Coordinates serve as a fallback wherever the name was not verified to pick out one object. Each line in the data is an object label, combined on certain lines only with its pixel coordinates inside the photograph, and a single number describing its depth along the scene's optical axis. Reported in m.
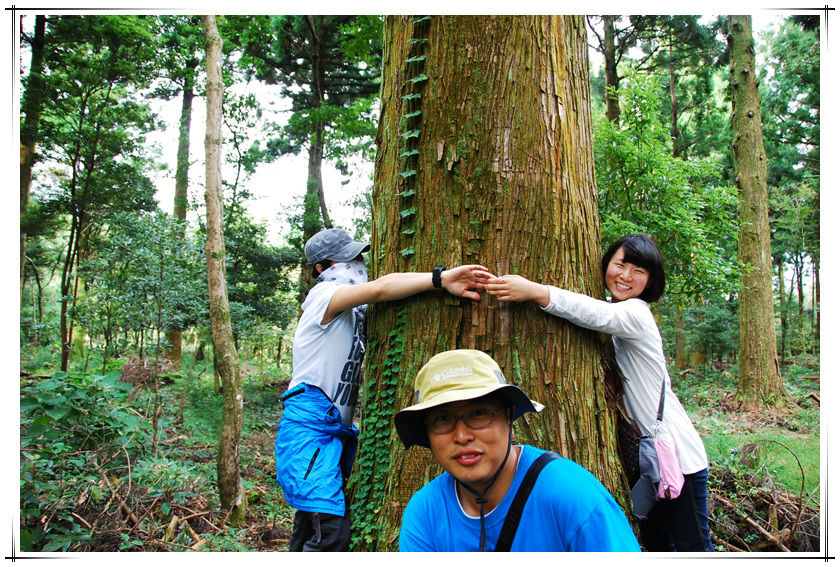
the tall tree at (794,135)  16.56
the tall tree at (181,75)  13.22
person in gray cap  2.49
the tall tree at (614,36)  12.93
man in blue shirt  1.46
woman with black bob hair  2.33
